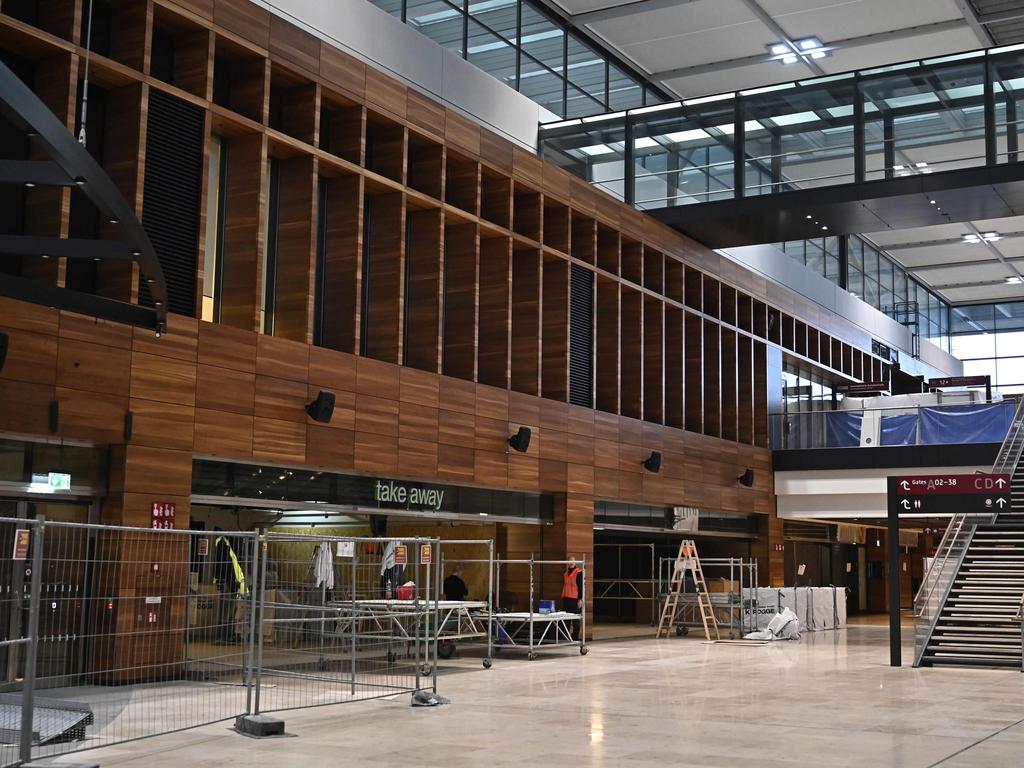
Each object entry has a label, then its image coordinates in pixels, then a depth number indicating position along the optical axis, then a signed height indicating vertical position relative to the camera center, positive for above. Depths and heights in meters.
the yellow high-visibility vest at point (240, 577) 12.44 -0.47
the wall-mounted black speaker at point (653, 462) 27.69 +1.79
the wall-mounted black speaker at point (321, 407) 18.09 +1.91
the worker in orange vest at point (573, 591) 22.94 -0.98
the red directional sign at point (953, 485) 20.48 +1.04
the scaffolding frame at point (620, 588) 34.88 -1.43
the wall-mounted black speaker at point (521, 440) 22.81 +1.86
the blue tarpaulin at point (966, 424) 30.62 +3.15
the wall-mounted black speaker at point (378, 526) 21.36 +0.18
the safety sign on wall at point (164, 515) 15.52 +0.22
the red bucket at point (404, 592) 18.68 -0.87
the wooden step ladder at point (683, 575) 26.30 -0.73
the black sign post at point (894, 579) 20.48 -0.58
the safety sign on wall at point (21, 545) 8.76 -0.11
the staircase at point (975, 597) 20.48 -0.91
